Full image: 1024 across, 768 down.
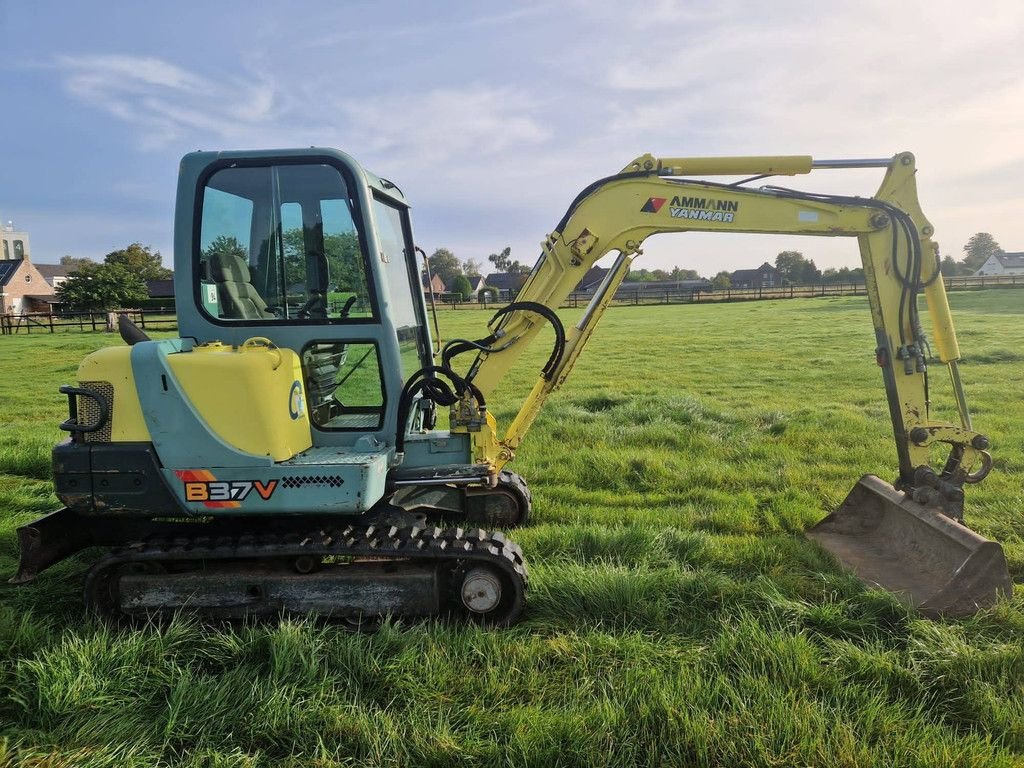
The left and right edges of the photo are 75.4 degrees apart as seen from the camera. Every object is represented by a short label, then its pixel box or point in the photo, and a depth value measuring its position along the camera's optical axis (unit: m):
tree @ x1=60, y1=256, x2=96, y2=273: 96.12
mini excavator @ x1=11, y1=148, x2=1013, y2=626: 4.01
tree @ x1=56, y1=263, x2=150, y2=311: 47.84
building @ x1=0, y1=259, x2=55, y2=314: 61.53
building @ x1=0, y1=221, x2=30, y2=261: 101.06
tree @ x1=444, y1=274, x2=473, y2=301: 70.72
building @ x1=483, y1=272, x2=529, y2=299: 98.56
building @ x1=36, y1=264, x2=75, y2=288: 80.50
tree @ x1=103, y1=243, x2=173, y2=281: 76.44
